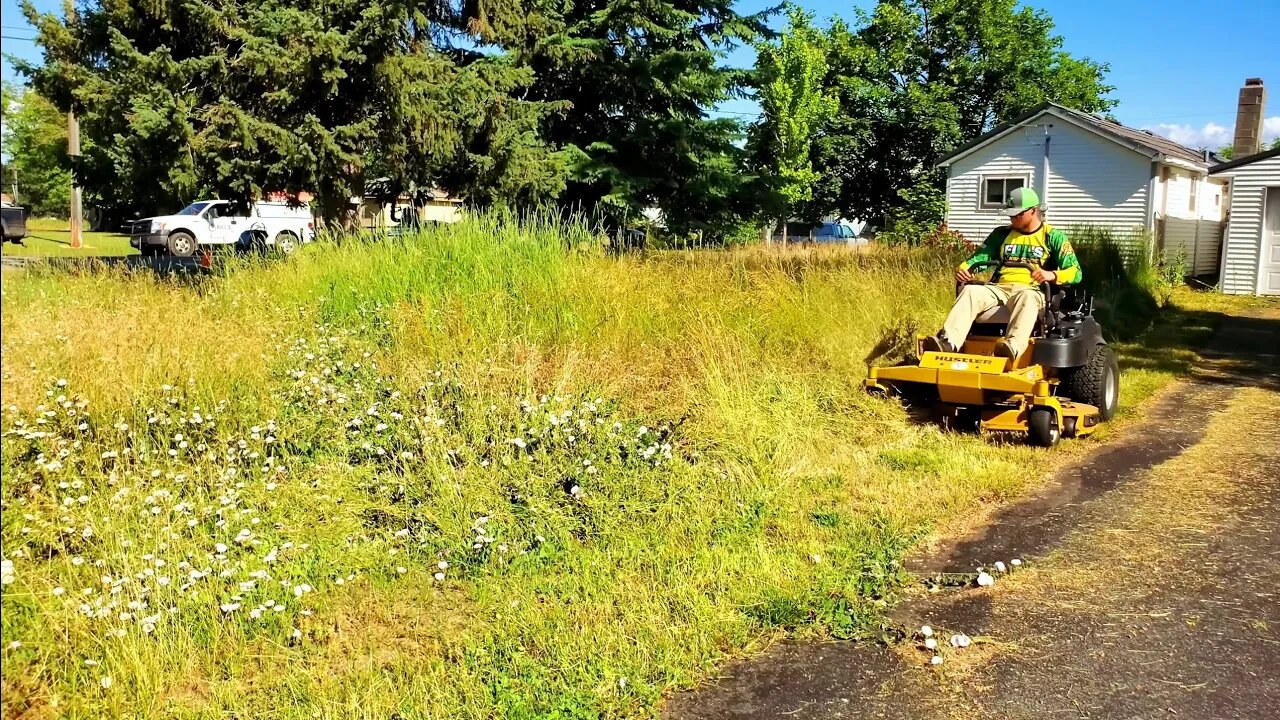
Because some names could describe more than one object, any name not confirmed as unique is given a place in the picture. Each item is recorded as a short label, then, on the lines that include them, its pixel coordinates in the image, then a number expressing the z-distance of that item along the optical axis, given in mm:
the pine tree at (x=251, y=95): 12258
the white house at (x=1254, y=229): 21109
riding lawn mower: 6875
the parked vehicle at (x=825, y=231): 38434
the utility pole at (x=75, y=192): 18052
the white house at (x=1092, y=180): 25594
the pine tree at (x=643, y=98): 16859
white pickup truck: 27219
